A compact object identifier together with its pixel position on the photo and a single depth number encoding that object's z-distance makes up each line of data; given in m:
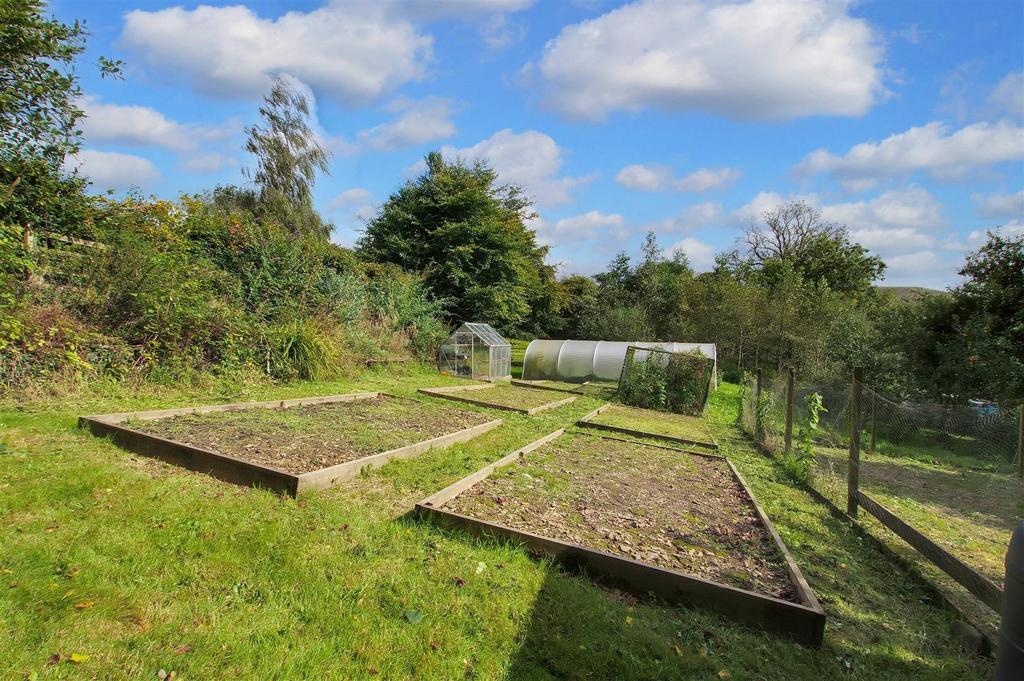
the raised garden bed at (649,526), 3.20
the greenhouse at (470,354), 16.05
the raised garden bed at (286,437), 4.54
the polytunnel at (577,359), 17.44
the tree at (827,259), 35.75
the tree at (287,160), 23.00
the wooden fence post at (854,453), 5.46
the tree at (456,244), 20.86
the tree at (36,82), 6.62
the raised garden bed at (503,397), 10.49
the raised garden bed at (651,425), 8.53
